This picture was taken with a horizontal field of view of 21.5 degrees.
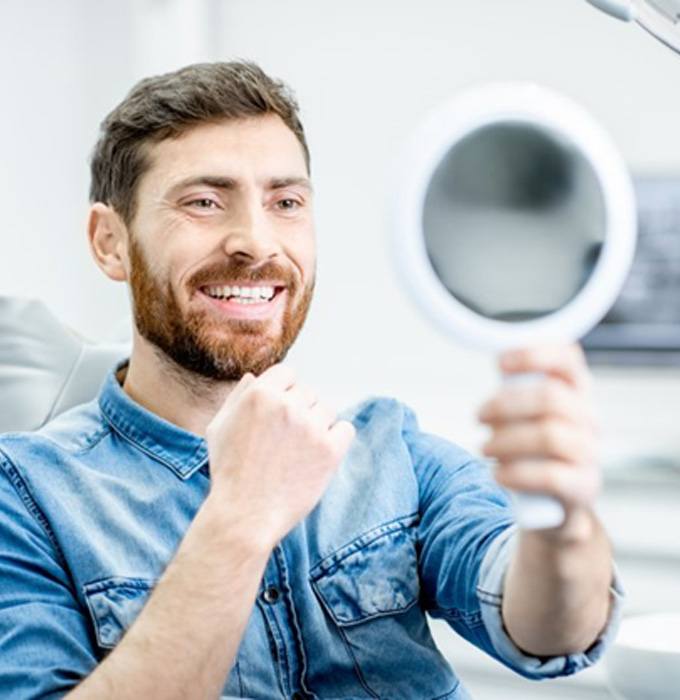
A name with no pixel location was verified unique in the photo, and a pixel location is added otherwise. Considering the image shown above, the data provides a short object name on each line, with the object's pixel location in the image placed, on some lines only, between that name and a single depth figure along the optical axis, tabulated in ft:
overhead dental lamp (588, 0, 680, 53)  3.49
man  3.48
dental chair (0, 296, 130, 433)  4.54
